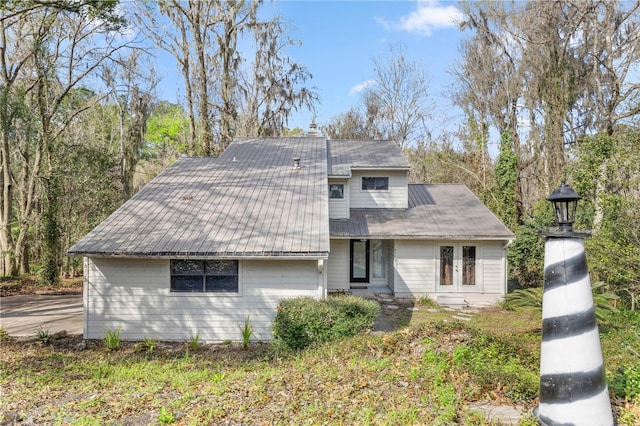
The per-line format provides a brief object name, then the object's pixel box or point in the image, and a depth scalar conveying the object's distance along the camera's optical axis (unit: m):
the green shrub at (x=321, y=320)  7.76
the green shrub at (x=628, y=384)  3.86
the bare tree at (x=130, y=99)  17.84
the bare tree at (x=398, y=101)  25.69
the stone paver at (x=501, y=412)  3.60
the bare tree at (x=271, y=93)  22.72
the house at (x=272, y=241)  8.95
